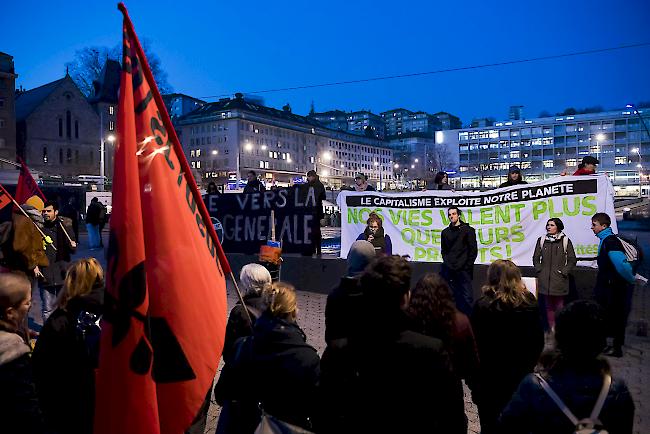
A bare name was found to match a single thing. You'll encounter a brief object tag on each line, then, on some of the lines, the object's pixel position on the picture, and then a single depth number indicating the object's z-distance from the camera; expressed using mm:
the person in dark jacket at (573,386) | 2268
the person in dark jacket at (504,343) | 3820
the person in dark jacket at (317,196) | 11273
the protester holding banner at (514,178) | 9922
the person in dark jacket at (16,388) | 2689
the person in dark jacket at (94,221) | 19422
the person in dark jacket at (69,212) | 11781
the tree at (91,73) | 76562
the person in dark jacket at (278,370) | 2906
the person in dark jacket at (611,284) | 6590
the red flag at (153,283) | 2707
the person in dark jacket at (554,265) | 6984
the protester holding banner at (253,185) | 12739
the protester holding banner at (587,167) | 9234
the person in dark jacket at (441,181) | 10930
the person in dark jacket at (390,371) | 2510
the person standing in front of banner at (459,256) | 8289
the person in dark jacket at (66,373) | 3250
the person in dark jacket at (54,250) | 7785
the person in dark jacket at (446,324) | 3299
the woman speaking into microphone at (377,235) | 9664
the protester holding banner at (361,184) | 11281
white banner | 9242
